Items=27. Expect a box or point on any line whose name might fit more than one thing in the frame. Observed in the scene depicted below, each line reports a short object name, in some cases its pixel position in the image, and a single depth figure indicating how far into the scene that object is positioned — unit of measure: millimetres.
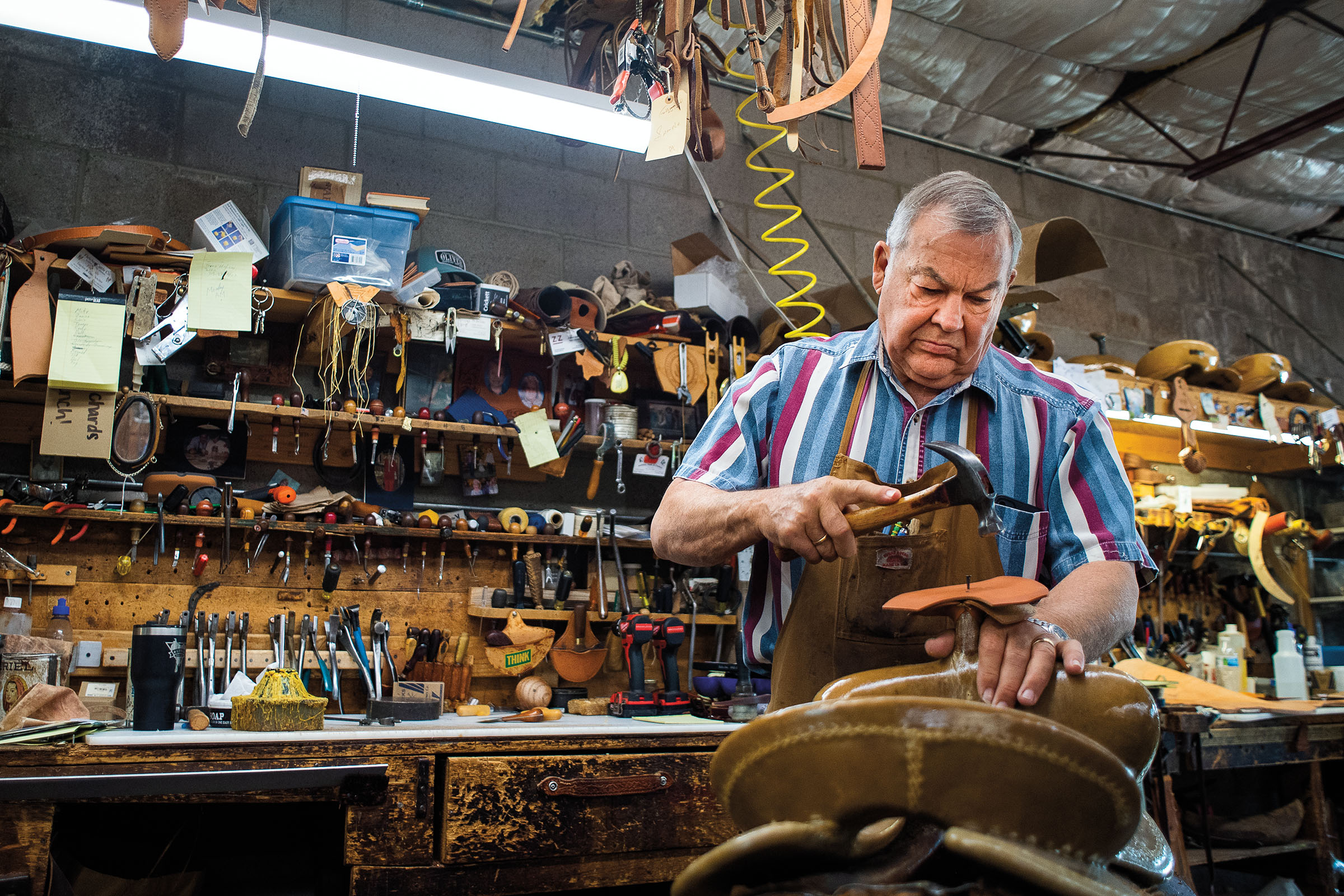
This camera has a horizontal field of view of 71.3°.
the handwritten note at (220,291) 2711
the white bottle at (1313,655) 3893
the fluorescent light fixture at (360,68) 2375
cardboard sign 2609
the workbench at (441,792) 1630
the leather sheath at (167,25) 1470
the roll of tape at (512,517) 3147
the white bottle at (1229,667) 3789
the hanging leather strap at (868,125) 1774
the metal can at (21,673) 2154
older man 1150
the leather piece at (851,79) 1582
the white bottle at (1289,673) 3504
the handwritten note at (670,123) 1943
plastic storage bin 2814
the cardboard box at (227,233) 2850
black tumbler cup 2053
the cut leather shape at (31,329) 2561
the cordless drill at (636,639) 2992
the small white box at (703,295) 3445
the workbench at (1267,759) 2582
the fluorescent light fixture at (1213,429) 4086
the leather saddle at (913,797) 512
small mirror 2688
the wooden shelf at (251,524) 2598
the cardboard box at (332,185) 2965
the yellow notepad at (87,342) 2584
